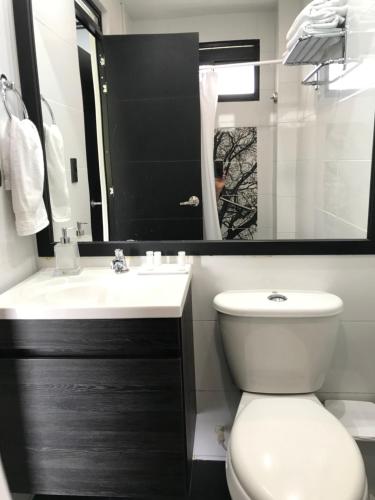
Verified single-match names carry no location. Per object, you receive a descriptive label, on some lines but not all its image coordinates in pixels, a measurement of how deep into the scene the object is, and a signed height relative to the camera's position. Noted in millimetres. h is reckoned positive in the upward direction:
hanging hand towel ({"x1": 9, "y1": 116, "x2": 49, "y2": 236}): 1308 +20
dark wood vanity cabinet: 1130 -684
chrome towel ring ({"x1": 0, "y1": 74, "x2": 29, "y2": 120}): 1312 +316
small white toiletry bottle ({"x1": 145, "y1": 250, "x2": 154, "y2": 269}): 1488 -317
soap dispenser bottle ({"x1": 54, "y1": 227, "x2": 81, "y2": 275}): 1474 -290
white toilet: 974 -748
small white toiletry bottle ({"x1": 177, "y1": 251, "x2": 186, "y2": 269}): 1479 -319
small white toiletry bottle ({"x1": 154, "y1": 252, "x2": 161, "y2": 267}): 1499 -316
